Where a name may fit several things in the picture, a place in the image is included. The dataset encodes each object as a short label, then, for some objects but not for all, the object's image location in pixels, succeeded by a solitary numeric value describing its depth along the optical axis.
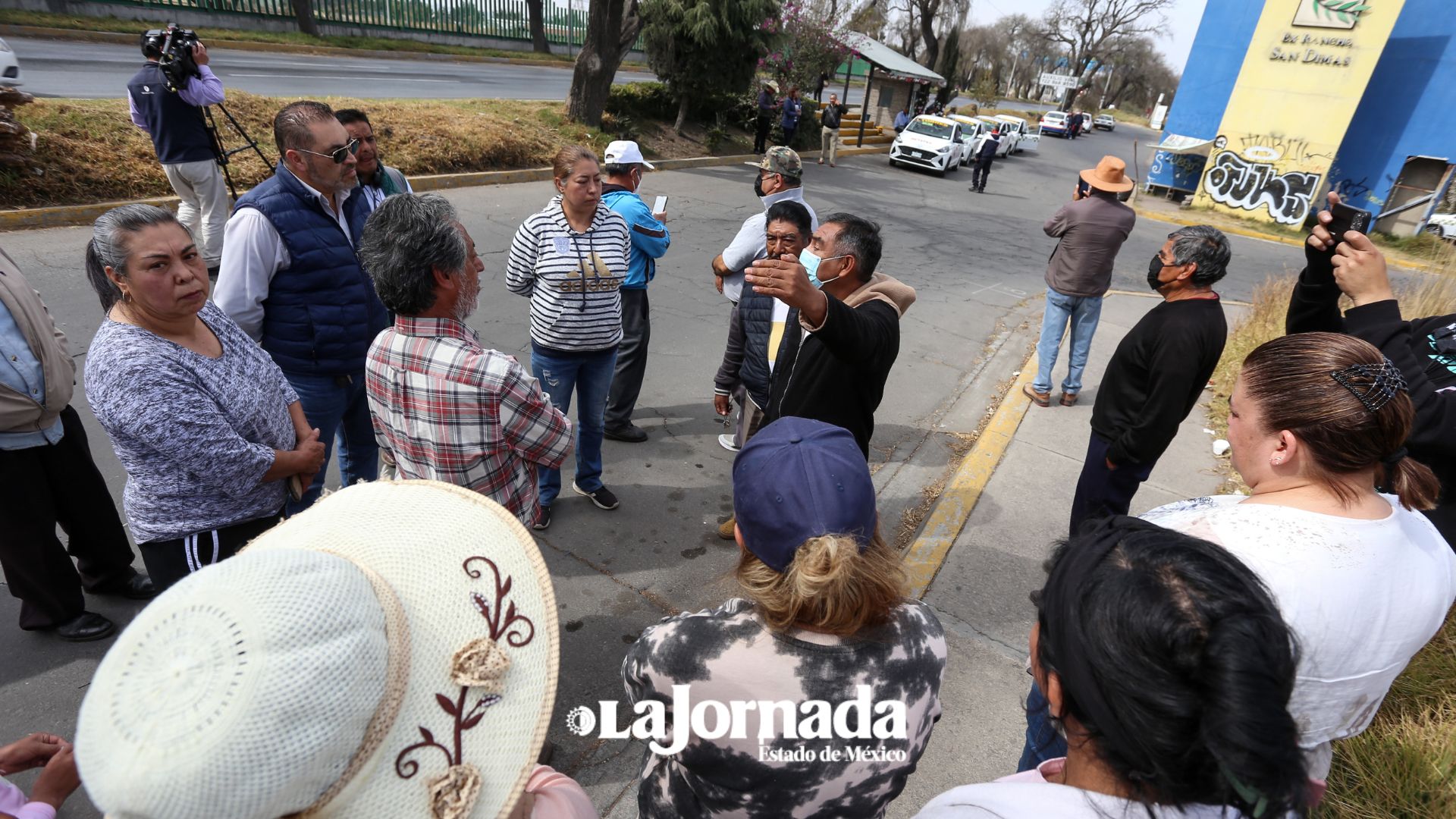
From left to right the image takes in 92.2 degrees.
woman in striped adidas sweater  3.50
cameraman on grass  5.93
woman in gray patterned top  2.03
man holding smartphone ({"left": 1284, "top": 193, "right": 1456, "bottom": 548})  2.26
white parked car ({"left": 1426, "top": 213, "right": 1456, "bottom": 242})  15.09
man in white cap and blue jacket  4.27
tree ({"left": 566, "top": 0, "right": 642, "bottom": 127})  13.48
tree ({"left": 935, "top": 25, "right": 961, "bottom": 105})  33.03
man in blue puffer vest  2.78
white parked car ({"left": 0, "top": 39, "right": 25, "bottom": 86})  9.59
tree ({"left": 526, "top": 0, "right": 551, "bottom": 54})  29.55
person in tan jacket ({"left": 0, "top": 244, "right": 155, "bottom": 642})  2.31
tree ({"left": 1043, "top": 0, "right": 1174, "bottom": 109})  55.72
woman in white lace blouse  1.52
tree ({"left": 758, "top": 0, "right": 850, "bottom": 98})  20.88
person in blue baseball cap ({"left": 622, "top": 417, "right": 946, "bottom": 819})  1.28
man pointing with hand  2.59
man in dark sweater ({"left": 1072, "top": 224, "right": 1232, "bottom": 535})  3.10
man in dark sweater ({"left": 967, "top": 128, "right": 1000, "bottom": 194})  17.61
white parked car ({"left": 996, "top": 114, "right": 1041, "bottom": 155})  28.19
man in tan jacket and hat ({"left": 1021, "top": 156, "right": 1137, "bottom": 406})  5.35
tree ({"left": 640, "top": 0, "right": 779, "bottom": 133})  15.48
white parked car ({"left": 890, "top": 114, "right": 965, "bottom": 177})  20.23
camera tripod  5.61
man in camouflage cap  4.02
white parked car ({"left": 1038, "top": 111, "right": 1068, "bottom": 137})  42.56
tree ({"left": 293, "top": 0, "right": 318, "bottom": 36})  22.05
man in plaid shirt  2.11
